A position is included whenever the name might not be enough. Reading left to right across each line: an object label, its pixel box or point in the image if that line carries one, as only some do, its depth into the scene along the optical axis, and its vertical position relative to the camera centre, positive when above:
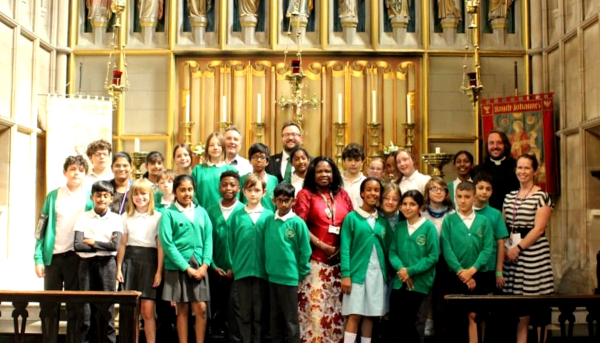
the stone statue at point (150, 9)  8.85 +2.20
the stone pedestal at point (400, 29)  8.77 +1.96
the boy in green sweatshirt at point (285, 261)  4.85 -0.37
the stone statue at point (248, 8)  8.80 +2.19
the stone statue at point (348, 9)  8.77 +2.18
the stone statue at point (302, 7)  8.74 +2.20
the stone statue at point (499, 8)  8.70 +2.18
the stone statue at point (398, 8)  8.76 +2.18
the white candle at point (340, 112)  8.61 +1.00
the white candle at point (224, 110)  8.48 +1.00
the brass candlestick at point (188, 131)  8.62 +0.79
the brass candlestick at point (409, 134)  8.55 +0.75
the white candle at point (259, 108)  8.59 +1.04
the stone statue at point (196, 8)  8.84 +2.20
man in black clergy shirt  5.67 +0.25
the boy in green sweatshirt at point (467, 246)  4.95 -0.28
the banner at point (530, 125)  7.86 +0.79
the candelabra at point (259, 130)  8.63 +0.80
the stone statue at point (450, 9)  8.74 +2.17
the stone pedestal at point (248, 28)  8.79 +1.97
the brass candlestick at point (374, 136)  8.59 +0.73
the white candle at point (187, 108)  8.64 +1.05
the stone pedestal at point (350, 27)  8.76 +1.97
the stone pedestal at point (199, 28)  8.83 +1.97
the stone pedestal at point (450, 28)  8.76 +1.96
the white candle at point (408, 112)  8.58 +1.01
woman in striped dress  5.04 -0.25
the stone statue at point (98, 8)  8.84 +2.20
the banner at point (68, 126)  7.82 +0.77
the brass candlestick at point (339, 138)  8.60 +0.71
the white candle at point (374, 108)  8.43 +1.02
